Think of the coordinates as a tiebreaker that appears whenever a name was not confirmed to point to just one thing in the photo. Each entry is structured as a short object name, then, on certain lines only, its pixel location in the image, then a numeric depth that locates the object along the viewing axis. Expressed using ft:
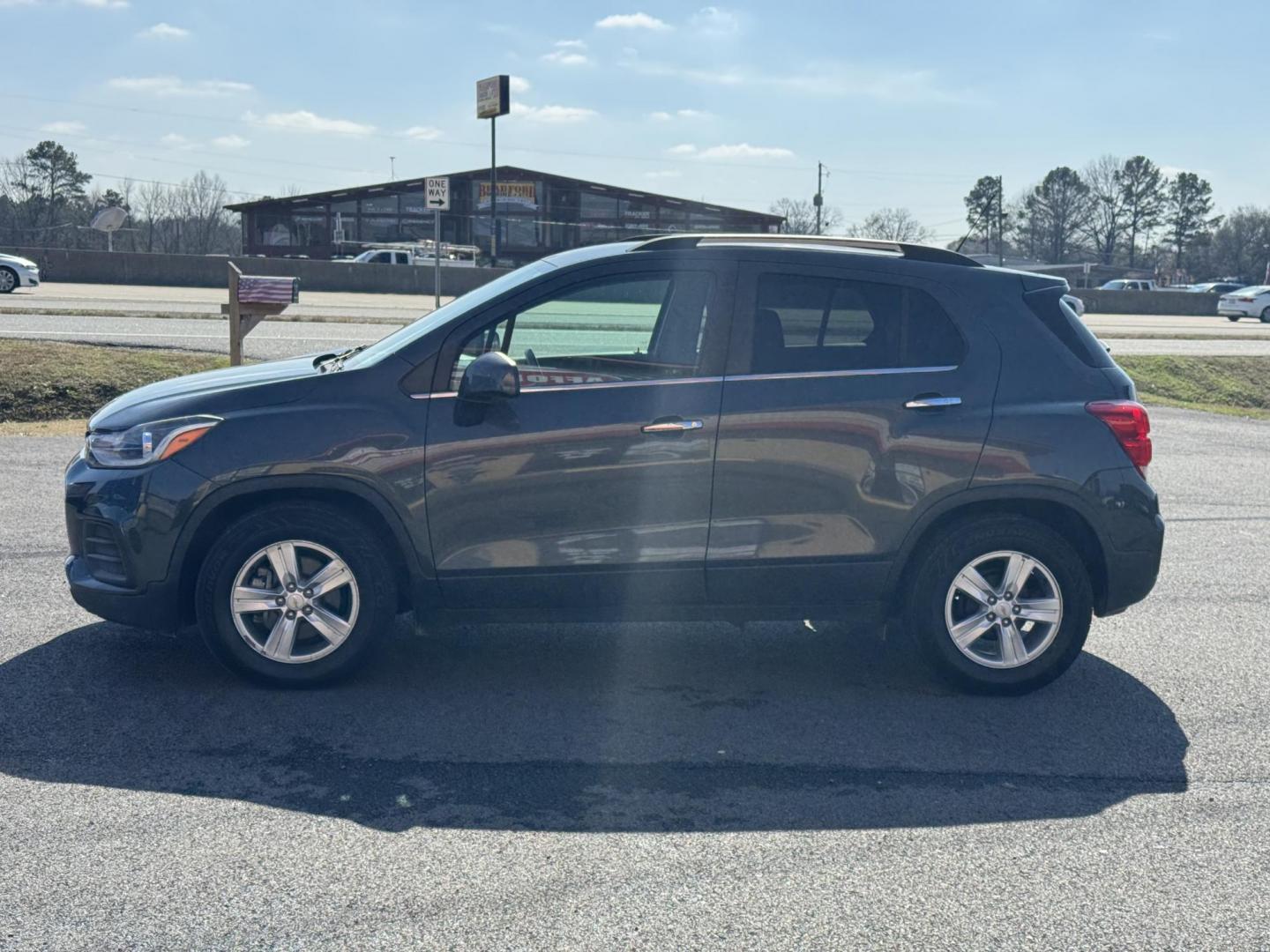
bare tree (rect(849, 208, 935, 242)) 301.22
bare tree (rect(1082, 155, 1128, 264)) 384.88
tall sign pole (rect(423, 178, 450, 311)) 61.26
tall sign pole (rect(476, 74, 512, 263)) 103.91
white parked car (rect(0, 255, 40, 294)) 93.50
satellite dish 129.70
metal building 194.80
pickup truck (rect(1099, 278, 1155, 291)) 213.66
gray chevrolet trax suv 16.93
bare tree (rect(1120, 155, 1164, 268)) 384.47
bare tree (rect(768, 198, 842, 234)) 295.19
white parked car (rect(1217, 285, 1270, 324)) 147.95
